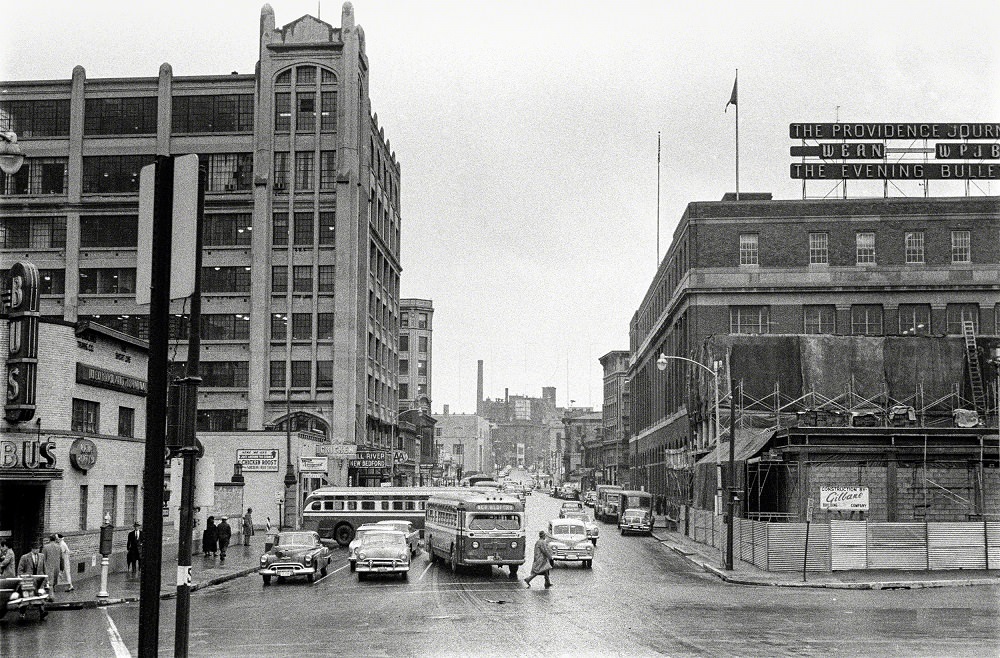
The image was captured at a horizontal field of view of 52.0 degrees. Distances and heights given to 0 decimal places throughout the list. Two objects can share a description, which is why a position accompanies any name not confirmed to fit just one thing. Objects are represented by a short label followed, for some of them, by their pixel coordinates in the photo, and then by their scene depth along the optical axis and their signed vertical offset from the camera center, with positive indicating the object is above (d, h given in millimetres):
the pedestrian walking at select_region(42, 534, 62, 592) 27359 -3643
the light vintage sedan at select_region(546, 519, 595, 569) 39344 -4624
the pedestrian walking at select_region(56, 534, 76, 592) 28469 -3971
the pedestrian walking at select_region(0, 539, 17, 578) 24281 -3378
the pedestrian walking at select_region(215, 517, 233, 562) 40444 -4552
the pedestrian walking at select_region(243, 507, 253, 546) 50725 -5186
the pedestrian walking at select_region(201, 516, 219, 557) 41500 -4688
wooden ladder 59531 +3167
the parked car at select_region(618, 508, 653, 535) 61844 -5787
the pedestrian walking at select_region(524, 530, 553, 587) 30859 -4084
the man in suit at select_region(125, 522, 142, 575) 33188 -4118
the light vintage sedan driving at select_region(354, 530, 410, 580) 33281 -4332
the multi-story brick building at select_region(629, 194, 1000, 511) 69375 +10801
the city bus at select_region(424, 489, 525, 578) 34716 -3649
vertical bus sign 29453 +2308
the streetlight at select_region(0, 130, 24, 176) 16297 +4218
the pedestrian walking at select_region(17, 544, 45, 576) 25397 -3533
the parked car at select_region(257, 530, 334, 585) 32719 -4305
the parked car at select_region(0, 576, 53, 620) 22766 -3876
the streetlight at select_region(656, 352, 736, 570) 36812 -2269
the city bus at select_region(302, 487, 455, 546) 51031 -4169
